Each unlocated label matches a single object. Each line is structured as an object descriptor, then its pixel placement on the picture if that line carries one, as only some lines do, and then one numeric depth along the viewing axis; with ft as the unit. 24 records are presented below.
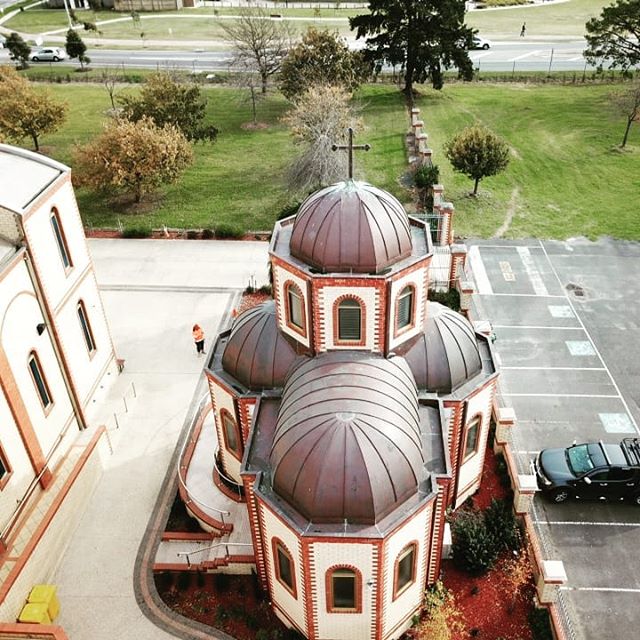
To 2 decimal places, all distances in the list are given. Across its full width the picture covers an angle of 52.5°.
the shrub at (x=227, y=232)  126.62
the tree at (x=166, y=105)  148.56
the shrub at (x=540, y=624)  59.39
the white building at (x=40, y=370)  64.28
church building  51.03
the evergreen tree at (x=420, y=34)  174.40
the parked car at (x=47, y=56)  240.73
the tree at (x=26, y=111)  149.69
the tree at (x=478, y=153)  129.29
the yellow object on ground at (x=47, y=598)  61.36
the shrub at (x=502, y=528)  66.33
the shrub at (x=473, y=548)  64.34
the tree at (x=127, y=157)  127.03
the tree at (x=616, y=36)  178.81
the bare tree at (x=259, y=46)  177.47
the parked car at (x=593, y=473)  71.87
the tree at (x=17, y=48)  222.07
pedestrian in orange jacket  92.99
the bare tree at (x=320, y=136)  132.98
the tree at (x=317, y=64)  164.14
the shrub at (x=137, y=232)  128.16
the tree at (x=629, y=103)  156.56
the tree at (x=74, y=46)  220.23
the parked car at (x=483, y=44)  239.71
